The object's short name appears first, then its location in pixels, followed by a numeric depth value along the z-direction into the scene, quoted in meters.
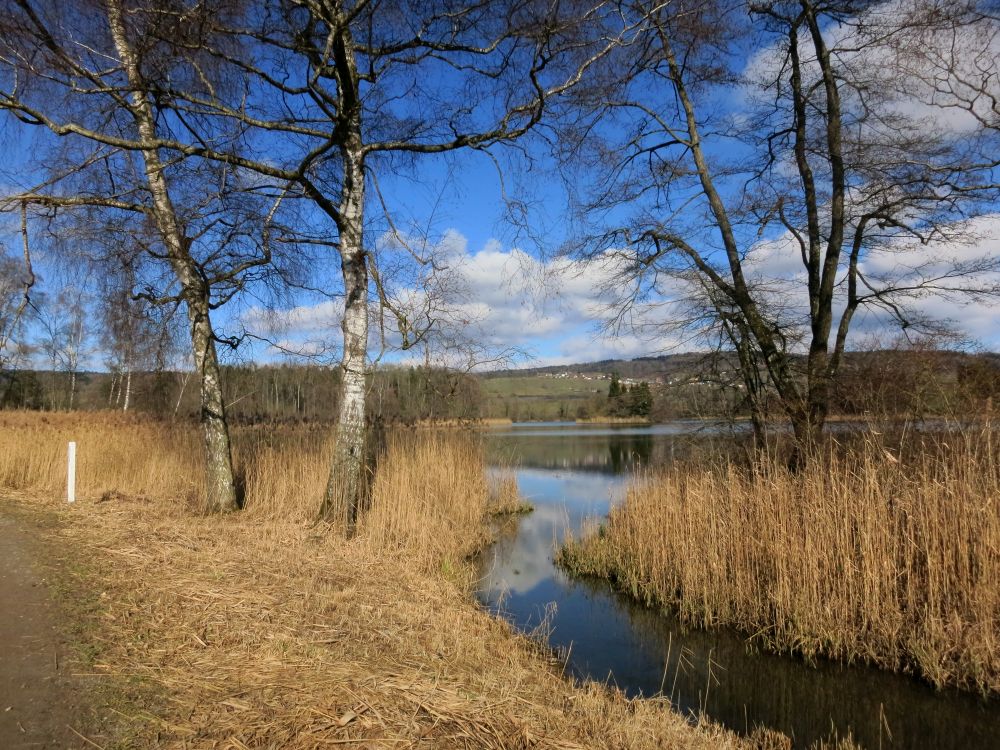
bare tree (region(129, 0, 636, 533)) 6.03
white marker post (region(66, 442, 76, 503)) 8.22
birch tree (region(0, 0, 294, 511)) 5.33
